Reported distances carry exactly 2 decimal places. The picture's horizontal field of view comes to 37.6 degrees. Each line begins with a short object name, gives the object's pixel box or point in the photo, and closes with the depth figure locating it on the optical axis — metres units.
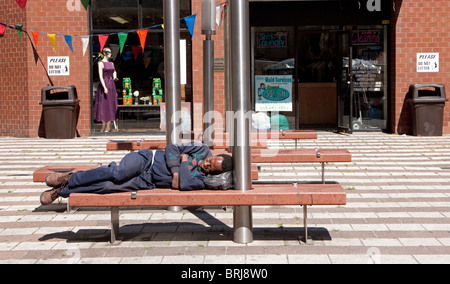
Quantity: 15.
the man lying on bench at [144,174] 6.26
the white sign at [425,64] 16.12
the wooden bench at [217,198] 5.94
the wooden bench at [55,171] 7.41
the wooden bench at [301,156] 8.66
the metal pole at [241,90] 5.99
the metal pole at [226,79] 9.46
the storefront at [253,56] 16.12
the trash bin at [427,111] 15.53
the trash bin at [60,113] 15.92
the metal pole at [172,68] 7.91
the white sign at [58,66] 16.31
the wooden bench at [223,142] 9.77
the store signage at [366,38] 16.53
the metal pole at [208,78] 9.09
